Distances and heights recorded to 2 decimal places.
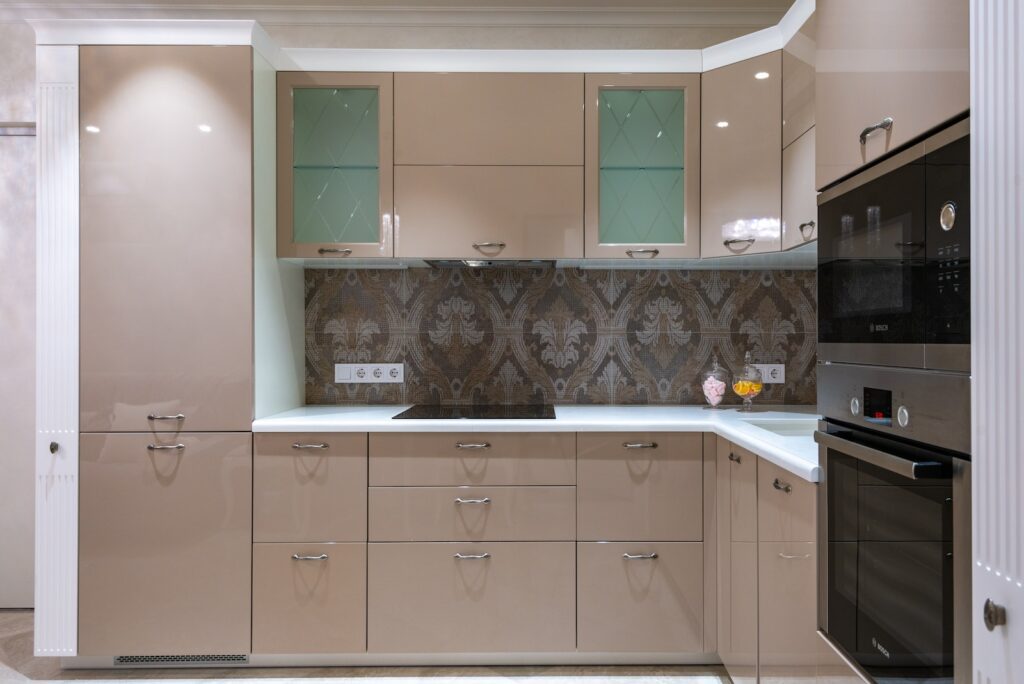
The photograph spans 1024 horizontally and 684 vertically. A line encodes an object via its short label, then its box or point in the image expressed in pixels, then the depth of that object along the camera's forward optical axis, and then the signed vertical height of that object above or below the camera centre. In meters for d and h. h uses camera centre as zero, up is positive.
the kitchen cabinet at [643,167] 2.49 +0.70
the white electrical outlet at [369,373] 2.83 -0.13
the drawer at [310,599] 2.25 -0.90
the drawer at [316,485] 2.26 -0.50
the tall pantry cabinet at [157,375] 2.23 -0.11
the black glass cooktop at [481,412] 2.38 -0.27
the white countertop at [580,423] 2.23 -0.28
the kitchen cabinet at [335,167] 2.49 +0.69
